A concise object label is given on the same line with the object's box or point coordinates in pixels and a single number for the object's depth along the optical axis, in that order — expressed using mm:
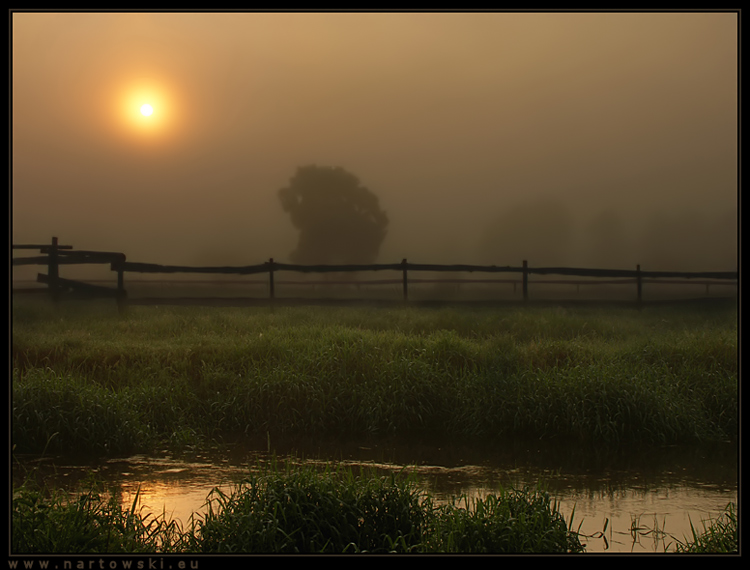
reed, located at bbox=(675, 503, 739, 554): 9367
